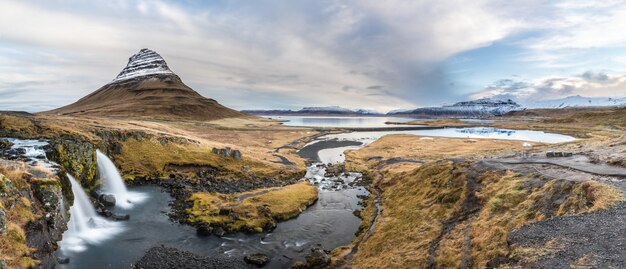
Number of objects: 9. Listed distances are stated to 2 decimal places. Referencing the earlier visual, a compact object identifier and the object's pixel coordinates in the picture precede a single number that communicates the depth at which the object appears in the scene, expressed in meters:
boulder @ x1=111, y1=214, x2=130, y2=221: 39.66
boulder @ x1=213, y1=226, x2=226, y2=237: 37.09
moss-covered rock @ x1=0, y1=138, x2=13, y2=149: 43.67
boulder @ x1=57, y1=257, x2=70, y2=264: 28.19
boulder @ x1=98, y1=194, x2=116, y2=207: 43.69
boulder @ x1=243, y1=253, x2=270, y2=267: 30.92
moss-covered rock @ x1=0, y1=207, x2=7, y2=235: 22.31
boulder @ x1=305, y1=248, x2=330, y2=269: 30.50
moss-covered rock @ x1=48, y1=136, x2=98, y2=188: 43.91
